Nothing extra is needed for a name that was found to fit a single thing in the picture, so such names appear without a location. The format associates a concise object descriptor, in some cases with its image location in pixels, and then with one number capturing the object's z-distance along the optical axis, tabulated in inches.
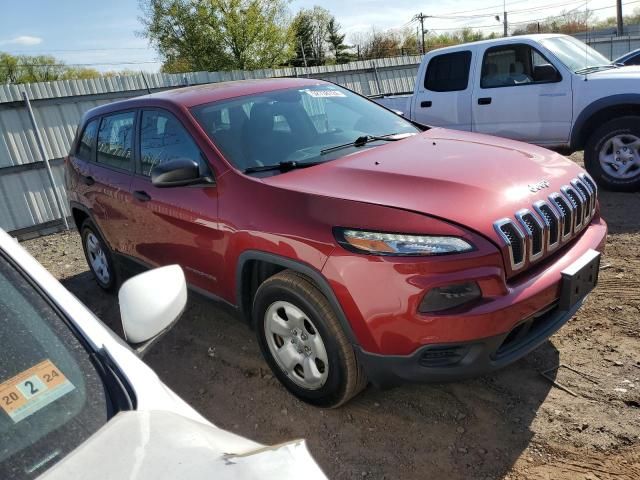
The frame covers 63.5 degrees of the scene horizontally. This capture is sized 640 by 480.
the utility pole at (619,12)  1393.9
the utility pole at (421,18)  2257.5
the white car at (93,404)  42.4
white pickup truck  232.1
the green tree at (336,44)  2165.4
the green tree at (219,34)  1294.3
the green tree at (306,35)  1859.5
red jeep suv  88.3
